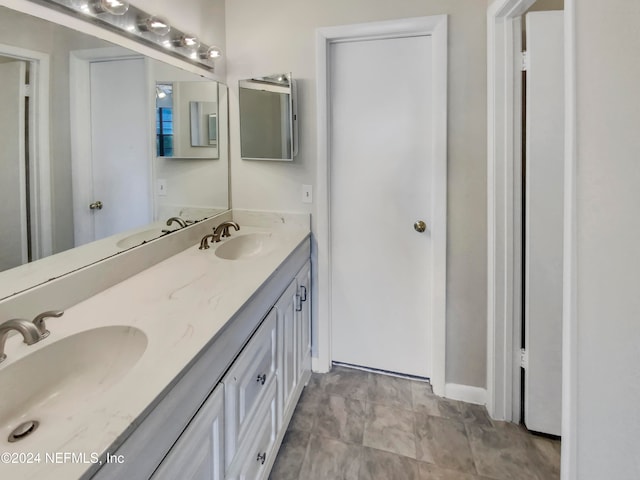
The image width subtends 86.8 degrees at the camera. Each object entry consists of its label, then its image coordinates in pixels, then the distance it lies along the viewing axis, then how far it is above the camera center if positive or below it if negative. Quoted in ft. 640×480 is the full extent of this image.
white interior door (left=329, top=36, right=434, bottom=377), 6.17 +0.30
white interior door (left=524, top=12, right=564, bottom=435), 4.96 -0.09
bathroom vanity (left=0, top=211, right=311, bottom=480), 1.88 -1.19
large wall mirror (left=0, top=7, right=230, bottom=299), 3.10 +0.80
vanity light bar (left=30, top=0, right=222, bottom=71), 3.85 +2.63
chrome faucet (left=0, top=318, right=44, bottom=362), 2.49 -0.84
